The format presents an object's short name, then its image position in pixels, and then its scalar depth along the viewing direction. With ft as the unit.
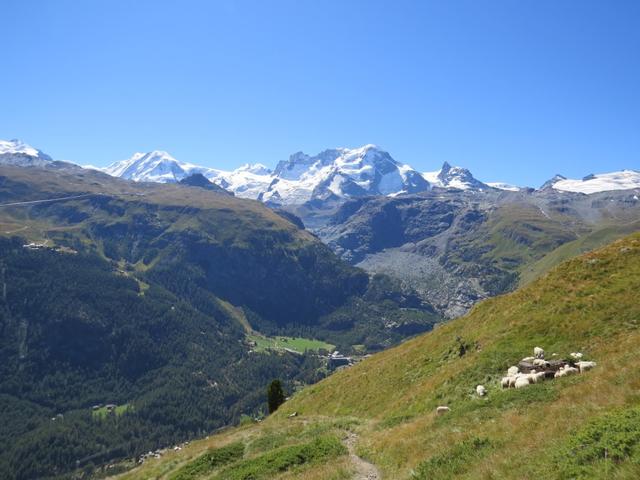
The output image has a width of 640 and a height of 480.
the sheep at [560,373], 90.12
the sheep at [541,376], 92.58
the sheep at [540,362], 99.99
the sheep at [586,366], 89.94
